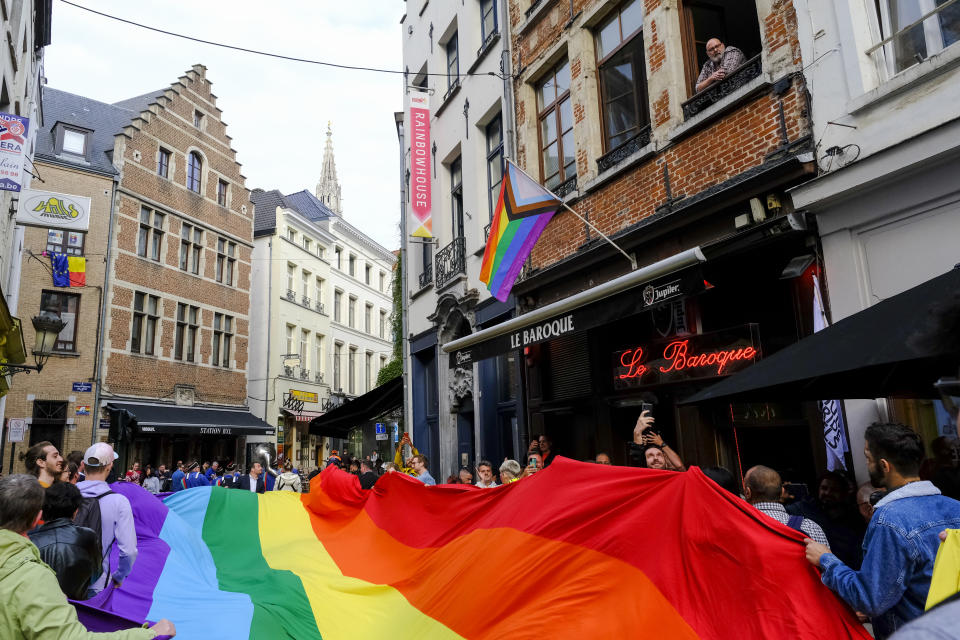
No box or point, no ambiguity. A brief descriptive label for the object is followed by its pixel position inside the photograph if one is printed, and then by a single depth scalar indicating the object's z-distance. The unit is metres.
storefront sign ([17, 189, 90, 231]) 12.46
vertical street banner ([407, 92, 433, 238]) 15.13
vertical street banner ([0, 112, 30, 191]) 9.74
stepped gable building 24.11
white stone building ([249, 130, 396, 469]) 33.28
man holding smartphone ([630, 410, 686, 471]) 5.78
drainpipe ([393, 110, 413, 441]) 16.52
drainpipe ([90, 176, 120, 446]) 22.23
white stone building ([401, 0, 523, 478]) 12.81
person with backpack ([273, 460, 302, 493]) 11.15
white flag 5.85
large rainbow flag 3.21
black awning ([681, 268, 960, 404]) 3.22
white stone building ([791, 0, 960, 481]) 5.25
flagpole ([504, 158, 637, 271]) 8.36
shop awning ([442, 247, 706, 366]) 6.75
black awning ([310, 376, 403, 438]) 16.61
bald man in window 7.41
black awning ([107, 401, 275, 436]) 22.72
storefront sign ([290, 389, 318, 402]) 33.88
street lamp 12.18
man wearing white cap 4.50
